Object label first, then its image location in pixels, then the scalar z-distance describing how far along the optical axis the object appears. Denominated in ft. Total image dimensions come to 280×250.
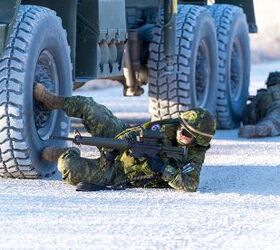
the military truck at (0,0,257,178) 61.82
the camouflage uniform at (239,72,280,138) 86.58
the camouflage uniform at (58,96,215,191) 61.11
